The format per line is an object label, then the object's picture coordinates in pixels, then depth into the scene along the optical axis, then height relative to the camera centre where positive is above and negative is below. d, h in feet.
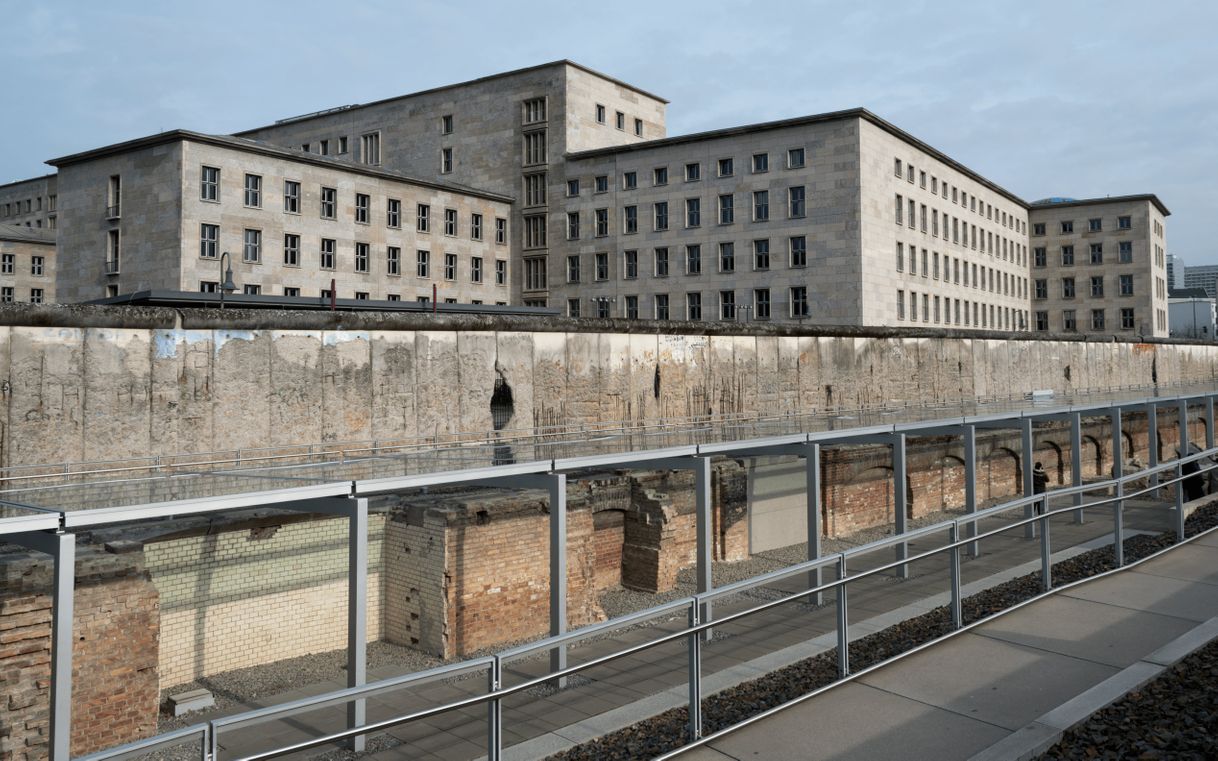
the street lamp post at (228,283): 72.02 +10.42
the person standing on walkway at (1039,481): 72.74 -6.01
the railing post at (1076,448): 69.67 -3.27
